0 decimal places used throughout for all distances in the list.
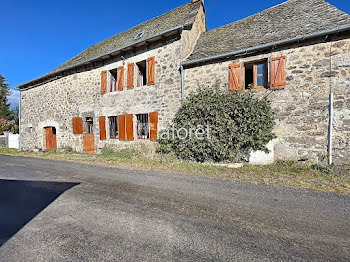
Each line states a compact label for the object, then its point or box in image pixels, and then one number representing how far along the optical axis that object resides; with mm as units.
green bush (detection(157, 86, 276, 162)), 6039
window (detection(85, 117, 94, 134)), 10992
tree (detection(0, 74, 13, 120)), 27703
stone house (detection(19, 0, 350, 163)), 5715
